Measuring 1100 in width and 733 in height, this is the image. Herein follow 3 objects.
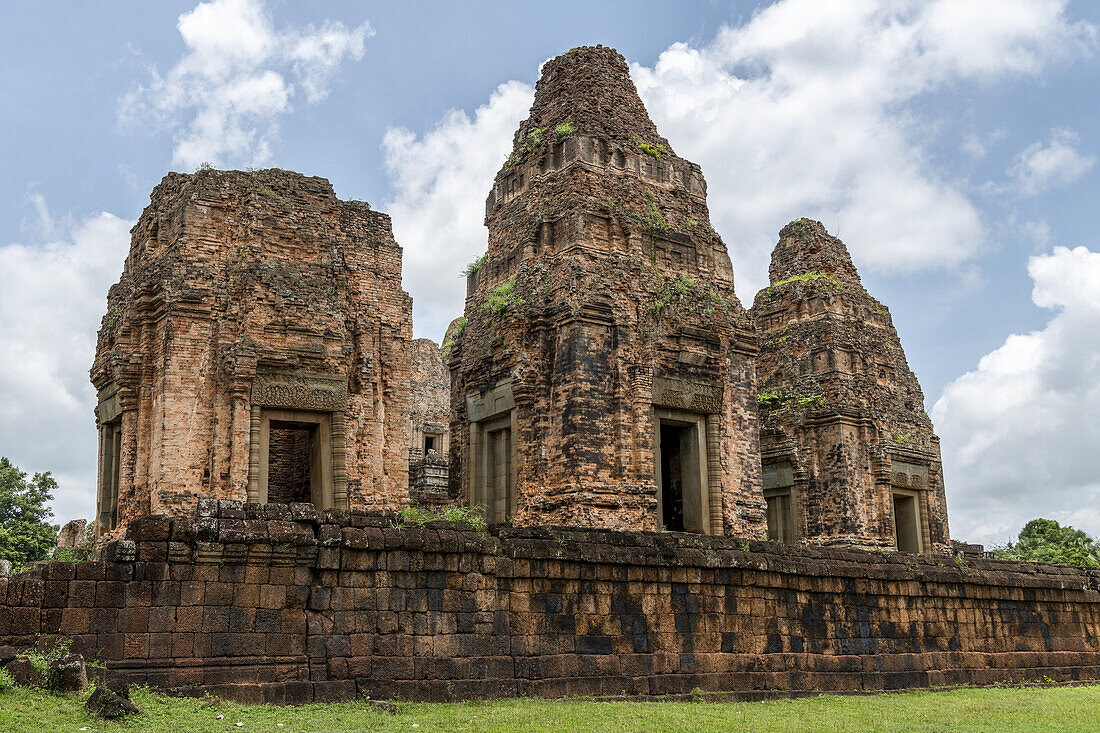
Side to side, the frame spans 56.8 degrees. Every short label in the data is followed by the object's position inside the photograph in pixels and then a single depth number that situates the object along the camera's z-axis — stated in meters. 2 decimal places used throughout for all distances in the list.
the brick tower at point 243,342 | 15.09
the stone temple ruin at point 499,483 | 10.16
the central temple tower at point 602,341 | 16.86
